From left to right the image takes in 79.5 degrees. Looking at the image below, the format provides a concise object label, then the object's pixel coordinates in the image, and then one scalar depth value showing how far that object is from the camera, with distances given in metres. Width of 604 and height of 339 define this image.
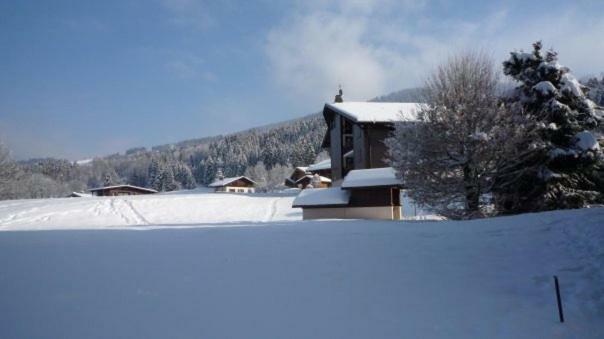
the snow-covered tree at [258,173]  107.24
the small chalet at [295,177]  80.56
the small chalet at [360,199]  24.47
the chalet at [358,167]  24.66
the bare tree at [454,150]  16.80
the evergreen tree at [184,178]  127.81
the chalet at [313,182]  51.53
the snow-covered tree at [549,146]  15.62
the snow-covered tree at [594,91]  17.05
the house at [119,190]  87.44
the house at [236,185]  89.38
